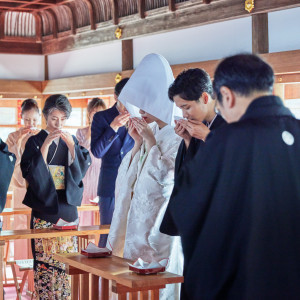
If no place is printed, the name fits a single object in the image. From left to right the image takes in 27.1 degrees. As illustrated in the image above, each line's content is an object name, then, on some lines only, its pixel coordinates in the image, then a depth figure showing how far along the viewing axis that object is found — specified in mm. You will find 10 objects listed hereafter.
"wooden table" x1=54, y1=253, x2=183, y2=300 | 2946
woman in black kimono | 4715
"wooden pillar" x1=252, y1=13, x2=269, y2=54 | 5566
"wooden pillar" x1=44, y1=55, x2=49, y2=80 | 8766
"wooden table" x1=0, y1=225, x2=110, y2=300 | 4410
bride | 3707
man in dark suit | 5123
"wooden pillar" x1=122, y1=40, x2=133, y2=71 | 7238
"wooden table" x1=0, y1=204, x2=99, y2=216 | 6008
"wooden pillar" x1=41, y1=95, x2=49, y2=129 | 8680
